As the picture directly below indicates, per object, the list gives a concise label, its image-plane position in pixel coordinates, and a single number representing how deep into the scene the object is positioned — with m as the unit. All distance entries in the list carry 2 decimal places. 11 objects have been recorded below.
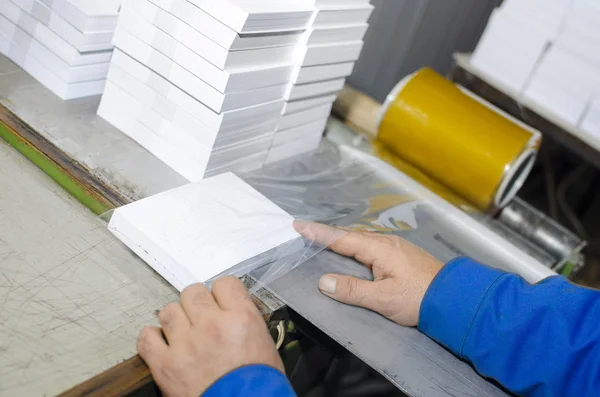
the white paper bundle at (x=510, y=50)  2.40
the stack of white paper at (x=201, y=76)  1.27
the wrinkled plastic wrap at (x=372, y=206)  1.49
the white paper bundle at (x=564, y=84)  2.30
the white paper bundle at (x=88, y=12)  1.40
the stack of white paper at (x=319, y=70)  1.48
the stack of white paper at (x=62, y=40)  1.42
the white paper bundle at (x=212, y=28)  1.24
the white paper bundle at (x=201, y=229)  1.09
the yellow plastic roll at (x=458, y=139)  1.81
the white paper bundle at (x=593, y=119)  2.32
